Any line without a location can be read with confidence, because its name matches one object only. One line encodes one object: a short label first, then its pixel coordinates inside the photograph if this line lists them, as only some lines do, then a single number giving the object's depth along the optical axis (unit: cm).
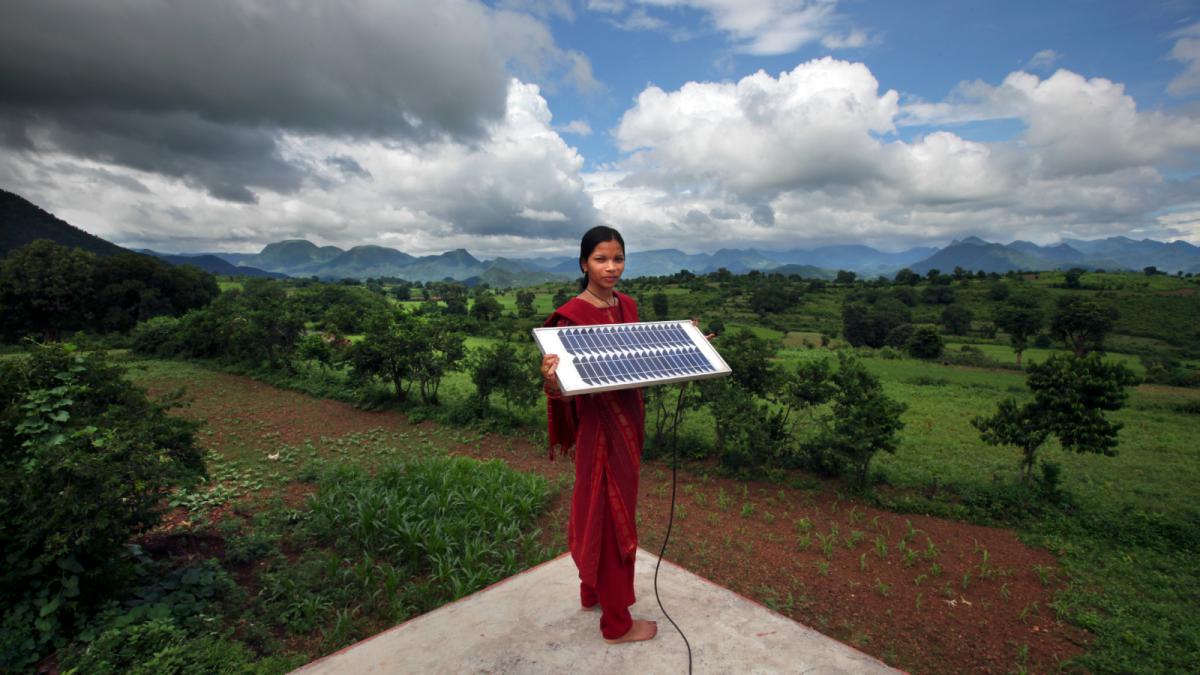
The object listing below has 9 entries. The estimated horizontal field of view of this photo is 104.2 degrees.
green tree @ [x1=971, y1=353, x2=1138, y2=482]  635
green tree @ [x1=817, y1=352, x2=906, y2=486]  695
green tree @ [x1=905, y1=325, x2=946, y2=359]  3579
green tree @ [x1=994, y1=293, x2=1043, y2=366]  4349
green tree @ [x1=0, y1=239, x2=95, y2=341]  2428
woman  296
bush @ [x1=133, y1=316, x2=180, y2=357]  2033
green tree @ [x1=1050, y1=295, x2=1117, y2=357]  3728
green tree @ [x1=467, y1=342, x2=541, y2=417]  1055
